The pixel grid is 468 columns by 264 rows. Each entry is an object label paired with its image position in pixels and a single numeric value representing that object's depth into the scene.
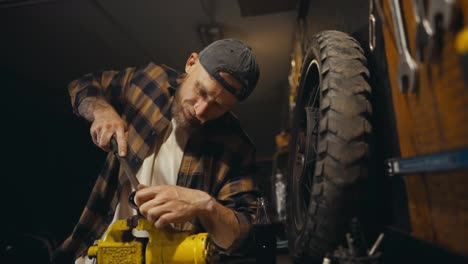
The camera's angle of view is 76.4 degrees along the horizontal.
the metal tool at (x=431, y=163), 0.50
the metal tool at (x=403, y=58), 0.65
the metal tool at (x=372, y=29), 0.86
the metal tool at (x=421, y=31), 0.56
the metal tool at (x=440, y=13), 0.49
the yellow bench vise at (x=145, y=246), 1.14
